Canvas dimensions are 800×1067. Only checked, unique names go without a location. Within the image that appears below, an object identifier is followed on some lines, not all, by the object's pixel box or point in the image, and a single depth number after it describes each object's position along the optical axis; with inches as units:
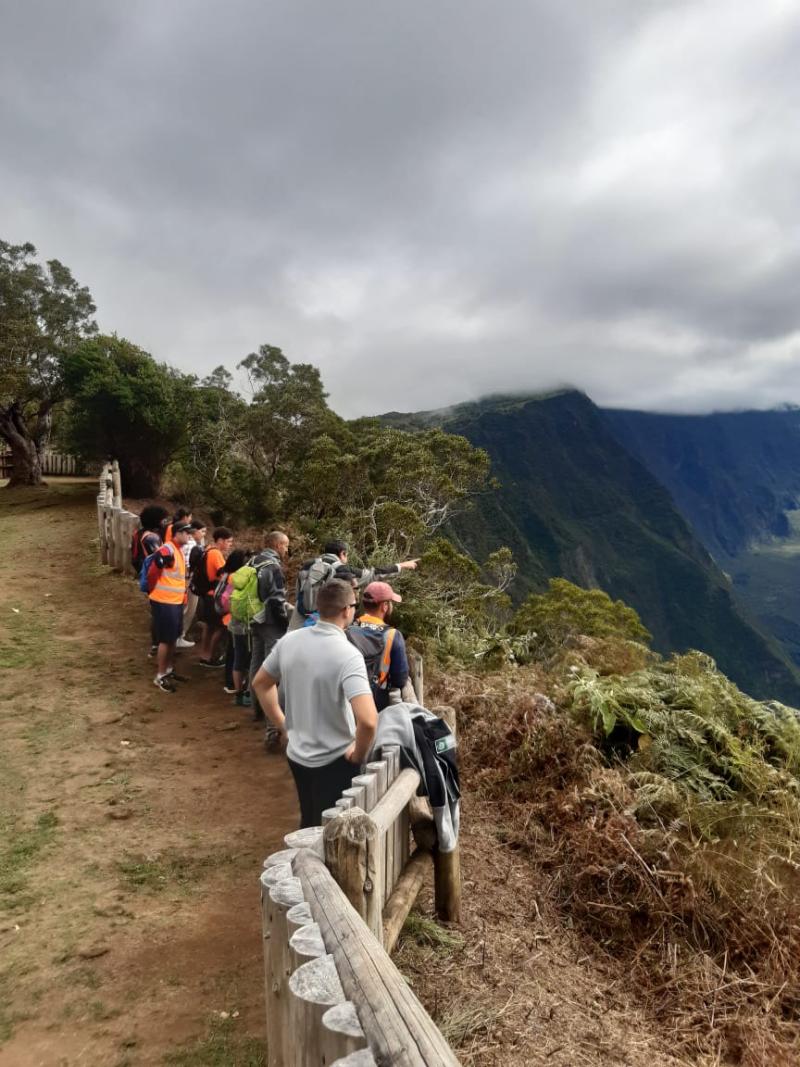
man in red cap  173.5
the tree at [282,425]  807.1
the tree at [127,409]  845.2
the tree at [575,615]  909.4
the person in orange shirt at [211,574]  307.6
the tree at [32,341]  958.4
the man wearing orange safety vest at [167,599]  293.1
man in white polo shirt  140.3
